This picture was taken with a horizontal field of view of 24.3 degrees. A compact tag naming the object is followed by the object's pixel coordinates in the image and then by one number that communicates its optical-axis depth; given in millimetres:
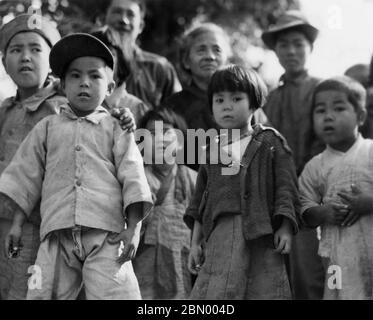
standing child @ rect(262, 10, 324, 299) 6434
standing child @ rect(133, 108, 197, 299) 5992
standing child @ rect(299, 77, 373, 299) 5273
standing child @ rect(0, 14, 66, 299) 5707
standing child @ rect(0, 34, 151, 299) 4879
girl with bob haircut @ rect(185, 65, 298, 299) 5016
